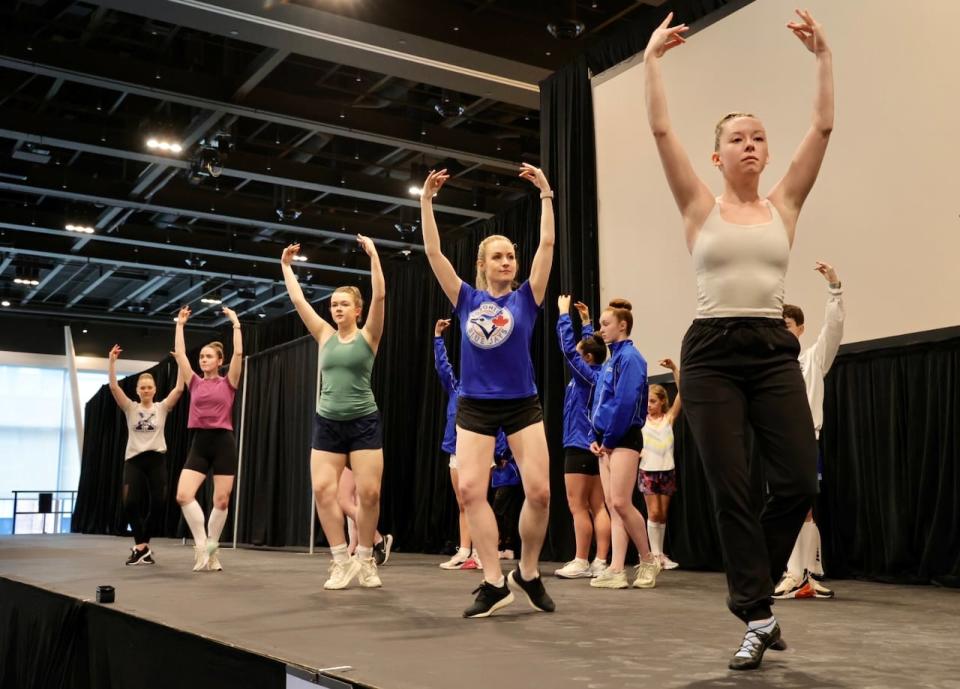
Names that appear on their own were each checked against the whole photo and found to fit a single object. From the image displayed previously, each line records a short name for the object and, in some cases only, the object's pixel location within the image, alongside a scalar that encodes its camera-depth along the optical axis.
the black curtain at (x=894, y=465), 5.04
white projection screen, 4.65
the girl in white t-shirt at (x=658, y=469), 6.09
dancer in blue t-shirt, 3.51
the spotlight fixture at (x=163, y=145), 10.09
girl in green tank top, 4.66
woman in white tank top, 2.35
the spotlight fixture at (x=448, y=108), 9.28
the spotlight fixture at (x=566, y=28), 7.46
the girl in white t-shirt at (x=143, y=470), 6.63
